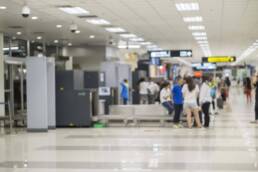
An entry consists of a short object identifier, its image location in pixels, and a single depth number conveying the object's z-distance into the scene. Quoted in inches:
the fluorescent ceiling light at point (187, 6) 532.5
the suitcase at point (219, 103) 919.0
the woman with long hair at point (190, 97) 582.9
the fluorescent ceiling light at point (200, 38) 944.9
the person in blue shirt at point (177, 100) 611.2
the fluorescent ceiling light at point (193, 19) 644.1
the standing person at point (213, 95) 834.3
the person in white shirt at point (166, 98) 644.7
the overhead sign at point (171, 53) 1035.9
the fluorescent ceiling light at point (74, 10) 545.0
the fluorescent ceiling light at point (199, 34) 853.7
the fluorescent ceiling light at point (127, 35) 854.5
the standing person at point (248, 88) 1169.4
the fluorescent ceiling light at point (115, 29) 753.8
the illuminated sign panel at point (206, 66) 1822.0
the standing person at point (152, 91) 966.4
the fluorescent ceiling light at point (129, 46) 1124.0
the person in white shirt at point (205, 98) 591.2
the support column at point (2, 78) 721.0
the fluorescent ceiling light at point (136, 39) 955.3
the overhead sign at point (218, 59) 1277.1
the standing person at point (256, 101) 638.8
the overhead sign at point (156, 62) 1277.4
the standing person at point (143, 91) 964.6
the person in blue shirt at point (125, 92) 875.4
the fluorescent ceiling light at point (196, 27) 754.9
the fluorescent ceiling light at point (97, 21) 646.8
